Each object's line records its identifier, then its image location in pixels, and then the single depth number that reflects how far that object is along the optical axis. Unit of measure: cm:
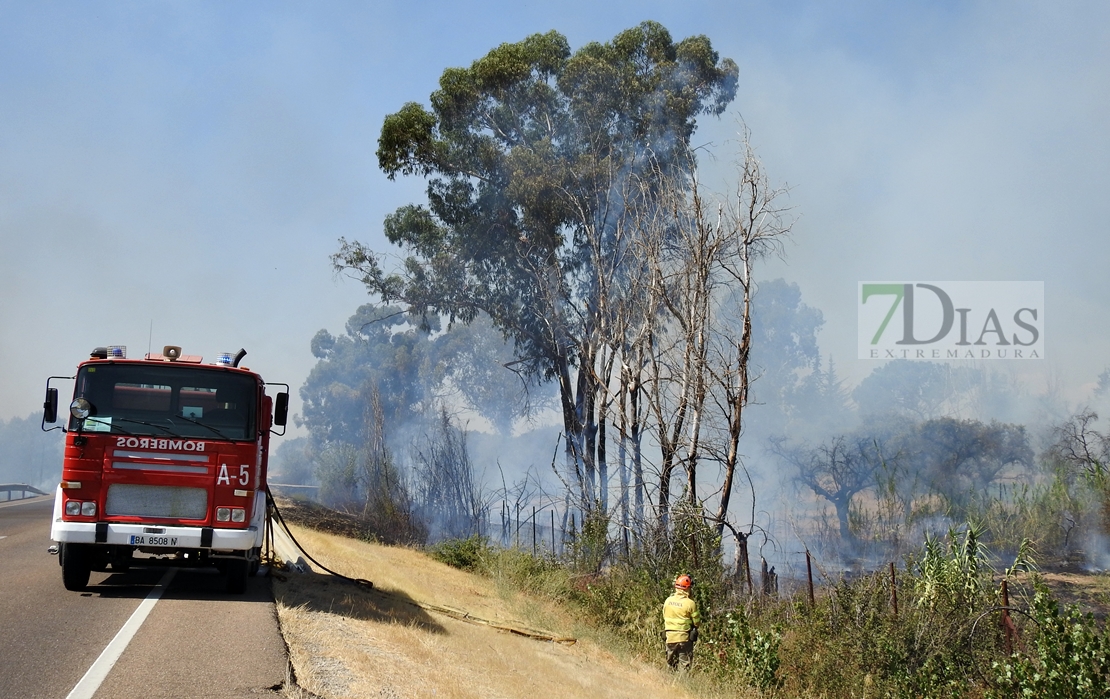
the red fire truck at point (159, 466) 955
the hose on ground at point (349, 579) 1298
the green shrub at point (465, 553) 2184
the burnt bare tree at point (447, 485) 2648
